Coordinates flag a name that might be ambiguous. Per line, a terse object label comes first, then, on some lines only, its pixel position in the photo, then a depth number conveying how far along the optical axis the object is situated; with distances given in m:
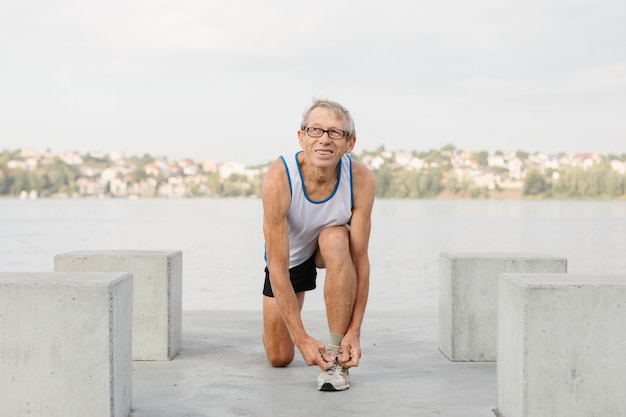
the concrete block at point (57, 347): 4.09
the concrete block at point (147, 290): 6.34
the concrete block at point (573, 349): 4.11
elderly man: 5.29
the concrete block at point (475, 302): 6.35
